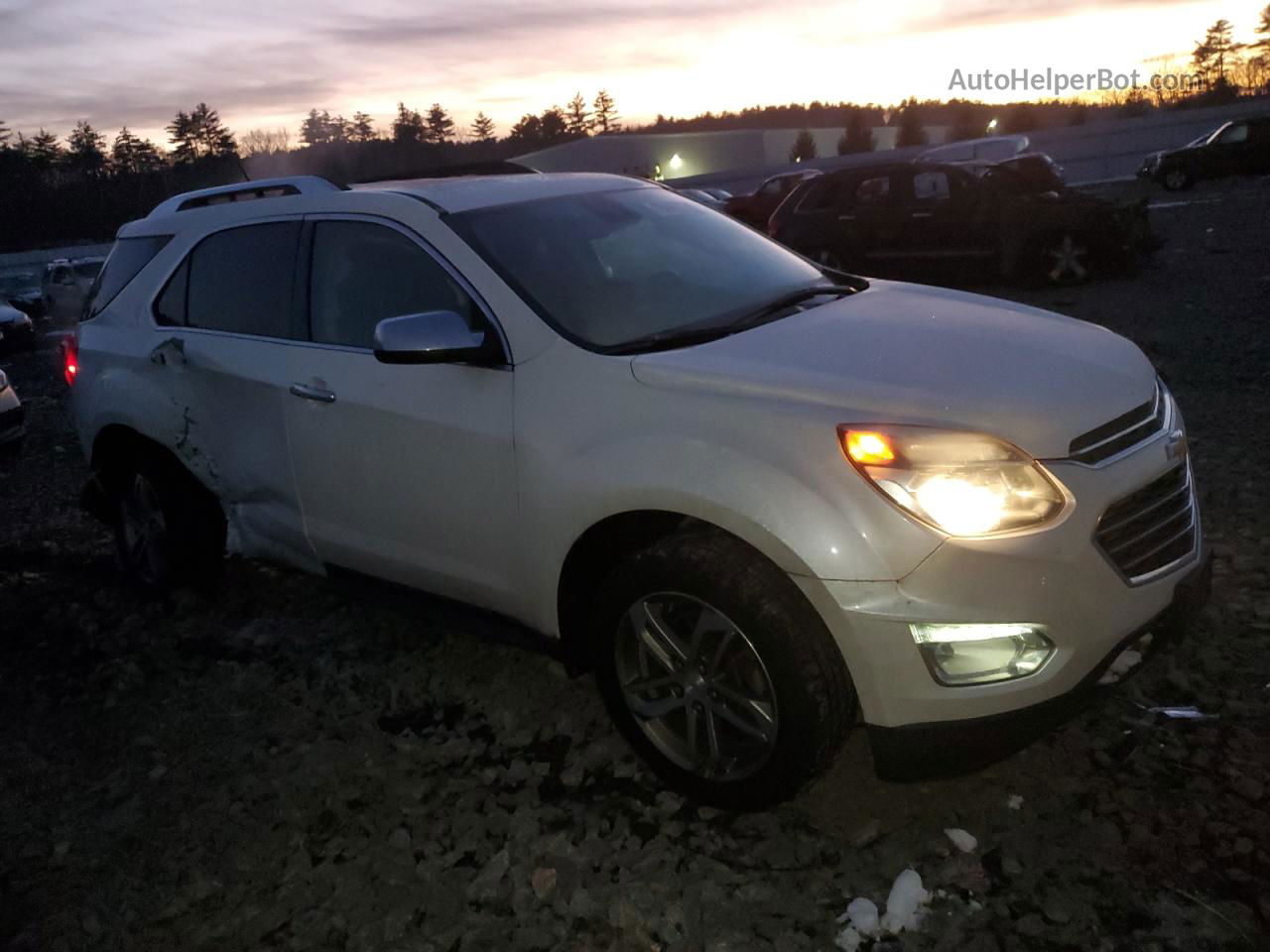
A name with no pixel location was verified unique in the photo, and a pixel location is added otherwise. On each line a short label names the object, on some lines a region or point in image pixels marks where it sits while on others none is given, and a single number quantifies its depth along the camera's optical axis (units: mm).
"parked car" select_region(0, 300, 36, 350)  17453
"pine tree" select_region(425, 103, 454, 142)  126875
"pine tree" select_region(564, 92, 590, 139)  133075
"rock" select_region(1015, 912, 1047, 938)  2443
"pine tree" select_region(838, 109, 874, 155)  80625
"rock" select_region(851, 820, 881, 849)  2816
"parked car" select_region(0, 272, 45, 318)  25764
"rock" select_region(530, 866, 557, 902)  2746
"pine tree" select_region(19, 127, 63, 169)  84988
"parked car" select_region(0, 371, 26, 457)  7309
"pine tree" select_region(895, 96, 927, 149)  76812
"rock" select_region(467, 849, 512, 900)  2775
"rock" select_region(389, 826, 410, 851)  2990
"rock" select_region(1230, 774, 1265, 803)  2809
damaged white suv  2469
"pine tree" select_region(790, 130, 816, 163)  80000
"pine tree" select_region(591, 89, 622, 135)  136125
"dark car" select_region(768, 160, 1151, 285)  12664
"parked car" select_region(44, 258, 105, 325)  20438
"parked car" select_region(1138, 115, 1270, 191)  27203
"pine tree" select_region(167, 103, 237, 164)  108750
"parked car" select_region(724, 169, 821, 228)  24228
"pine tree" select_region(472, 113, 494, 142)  132438
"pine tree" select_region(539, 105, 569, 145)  118056
